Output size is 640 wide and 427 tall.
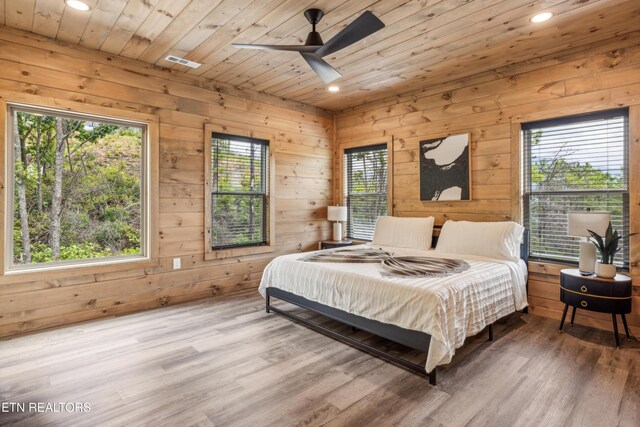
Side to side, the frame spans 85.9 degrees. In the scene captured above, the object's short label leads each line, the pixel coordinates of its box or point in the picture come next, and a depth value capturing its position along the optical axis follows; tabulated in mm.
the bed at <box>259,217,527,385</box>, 2234
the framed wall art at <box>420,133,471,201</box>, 4098
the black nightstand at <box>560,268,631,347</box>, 2736
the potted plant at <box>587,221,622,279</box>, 2826
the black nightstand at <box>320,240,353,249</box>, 4988
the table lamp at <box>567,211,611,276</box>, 2834
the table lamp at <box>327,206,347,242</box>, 5113
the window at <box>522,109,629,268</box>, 3139
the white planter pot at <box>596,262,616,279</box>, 2824
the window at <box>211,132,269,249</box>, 4324
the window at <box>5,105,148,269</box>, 3121
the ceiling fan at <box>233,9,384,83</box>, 2441
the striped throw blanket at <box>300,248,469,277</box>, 2752
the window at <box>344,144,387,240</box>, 5086
